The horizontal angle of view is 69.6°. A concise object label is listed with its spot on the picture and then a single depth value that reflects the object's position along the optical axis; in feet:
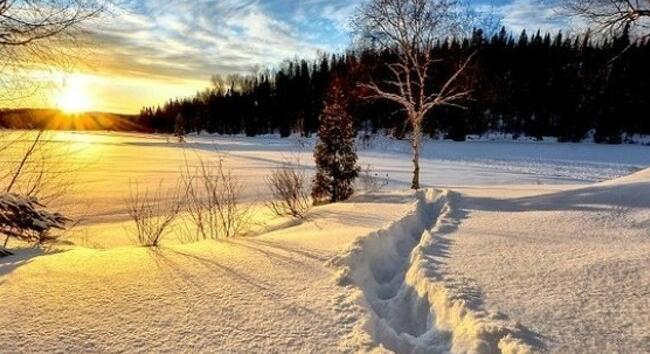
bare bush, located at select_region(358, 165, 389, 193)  40.81
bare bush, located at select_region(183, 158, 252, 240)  26.11
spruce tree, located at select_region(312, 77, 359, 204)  37.19
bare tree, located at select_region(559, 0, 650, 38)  31.07
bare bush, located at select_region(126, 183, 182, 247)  22.62
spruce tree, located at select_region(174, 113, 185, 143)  178.09
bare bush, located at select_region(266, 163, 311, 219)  31.78
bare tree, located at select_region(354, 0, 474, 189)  37.70
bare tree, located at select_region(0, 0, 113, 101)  15.83
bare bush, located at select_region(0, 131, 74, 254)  20.01
